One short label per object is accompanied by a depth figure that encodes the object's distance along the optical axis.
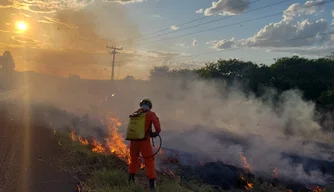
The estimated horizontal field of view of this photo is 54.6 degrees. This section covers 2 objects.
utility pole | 50.91
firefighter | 6.55
